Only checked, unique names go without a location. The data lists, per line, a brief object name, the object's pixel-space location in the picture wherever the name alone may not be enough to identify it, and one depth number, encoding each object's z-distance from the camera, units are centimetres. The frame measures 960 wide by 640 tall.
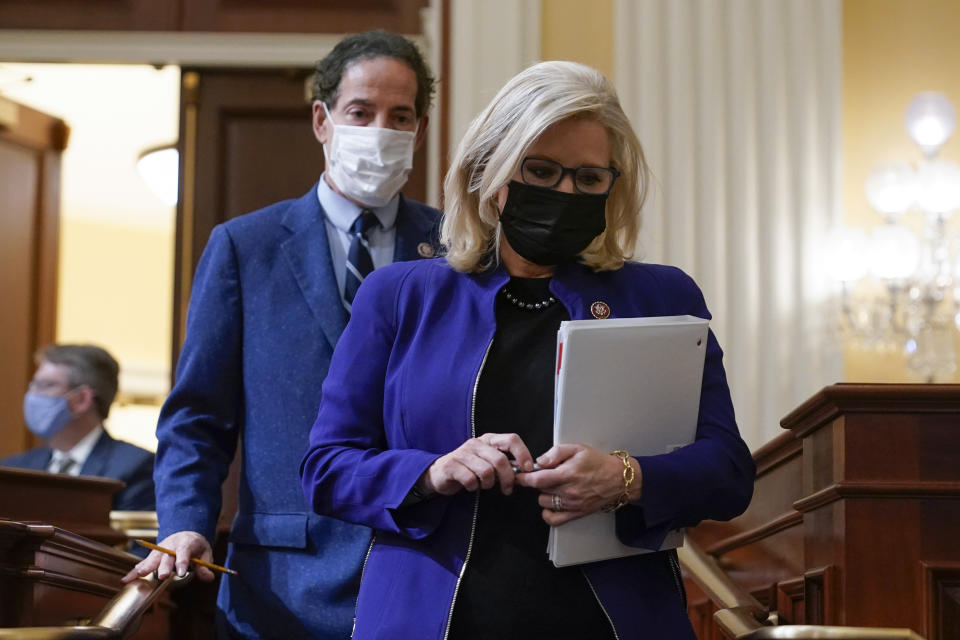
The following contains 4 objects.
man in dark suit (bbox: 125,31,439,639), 253
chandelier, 552
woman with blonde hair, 185
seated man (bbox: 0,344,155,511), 541
